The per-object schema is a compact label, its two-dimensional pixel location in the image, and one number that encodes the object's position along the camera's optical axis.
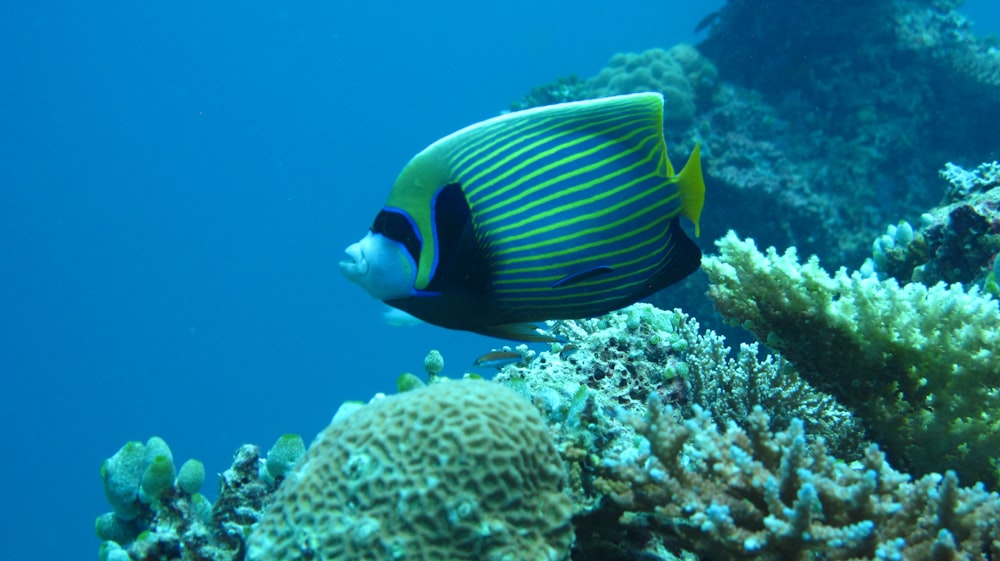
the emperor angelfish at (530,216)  0.80
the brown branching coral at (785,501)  0.76
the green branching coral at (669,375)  1.08
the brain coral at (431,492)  0.75
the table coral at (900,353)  0.93
